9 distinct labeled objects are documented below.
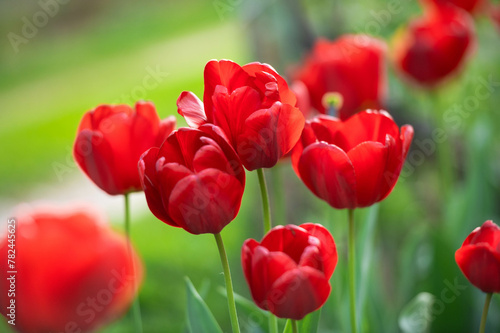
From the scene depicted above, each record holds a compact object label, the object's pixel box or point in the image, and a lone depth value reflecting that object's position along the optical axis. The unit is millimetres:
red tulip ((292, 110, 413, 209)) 1033
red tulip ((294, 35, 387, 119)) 1353
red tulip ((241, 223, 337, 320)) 974
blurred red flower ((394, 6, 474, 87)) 1604
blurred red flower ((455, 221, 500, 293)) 1011
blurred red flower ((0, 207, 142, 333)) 980
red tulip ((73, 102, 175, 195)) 1076
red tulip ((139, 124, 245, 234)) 976
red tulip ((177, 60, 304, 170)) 995
